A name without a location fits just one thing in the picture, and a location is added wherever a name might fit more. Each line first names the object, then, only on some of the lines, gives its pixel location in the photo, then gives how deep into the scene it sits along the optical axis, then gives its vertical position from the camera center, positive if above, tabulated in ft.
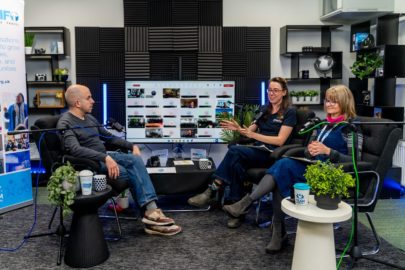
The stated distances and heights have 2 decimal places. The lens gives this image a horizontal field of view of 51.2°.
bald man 11.61 -1.68
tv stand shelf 14.05 -2.74
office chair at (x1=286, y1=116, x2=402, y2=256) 10.06 -1.57
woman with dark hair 13.23 -1.35
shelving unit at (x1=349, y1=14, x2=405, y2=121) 16.71 +1.20
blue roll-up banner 13.78 -0.33
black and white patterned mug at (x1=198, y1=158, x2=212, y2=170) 14.52 -2.25
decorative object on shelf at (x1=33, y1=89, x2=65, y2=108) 18.69 +0.00
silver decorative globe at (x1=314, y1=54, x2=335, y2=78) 19.01 +1.63
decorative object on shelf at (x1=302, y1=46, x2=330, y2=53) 18.61 +2.21
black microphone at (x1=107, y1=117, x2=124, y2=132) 11.91 -0.74
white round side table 8.54 -2.87
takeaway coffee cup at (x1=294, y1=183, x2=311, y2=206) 8.62 -1.93
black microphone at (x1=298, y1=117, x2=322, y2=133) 9.30 -0.53
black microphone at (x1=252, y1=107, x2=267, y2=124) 14.11 -0.53
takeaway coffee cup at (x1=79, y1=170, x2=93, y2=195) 9.78 -1.91
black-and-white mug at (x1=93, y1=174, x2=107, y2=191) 10.21 -2.01
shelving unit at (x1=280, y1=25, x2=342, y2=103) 18.83 +2.10
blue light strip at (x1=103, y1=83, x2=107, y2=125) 18.24 +0.01
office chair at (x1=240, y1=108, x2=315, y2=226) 12.58 -1.43
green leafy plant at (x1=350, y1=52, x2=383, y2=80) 17.33 +1.47
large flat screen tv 17.57 -0.47
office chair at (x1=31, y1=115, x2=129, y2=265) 11.27 -1.56
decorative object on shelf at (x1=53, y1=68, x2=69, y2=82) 18.56 +1.03
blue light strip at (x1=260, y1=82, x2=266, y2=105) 18.71 +0.13
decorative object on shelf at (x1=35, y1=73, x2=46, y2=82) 18.64 +0.95
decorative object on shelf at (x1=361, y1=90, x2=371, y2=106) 18.19 +0.09
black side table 9.83 -3.21
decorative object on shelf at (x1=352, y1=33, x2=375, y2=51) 17.65 +2.48
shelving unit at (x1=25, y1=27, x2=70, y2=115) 18.39 +1.60
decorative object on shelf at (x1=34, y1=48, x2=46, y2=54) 18.35 +2.06
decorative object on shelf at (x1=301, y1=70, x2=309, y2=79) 19.07 +1.13
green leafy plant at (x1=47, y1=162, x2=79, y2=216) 9.54 -2.02
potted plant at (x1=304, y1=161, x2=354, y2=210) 8.50 -1.72
